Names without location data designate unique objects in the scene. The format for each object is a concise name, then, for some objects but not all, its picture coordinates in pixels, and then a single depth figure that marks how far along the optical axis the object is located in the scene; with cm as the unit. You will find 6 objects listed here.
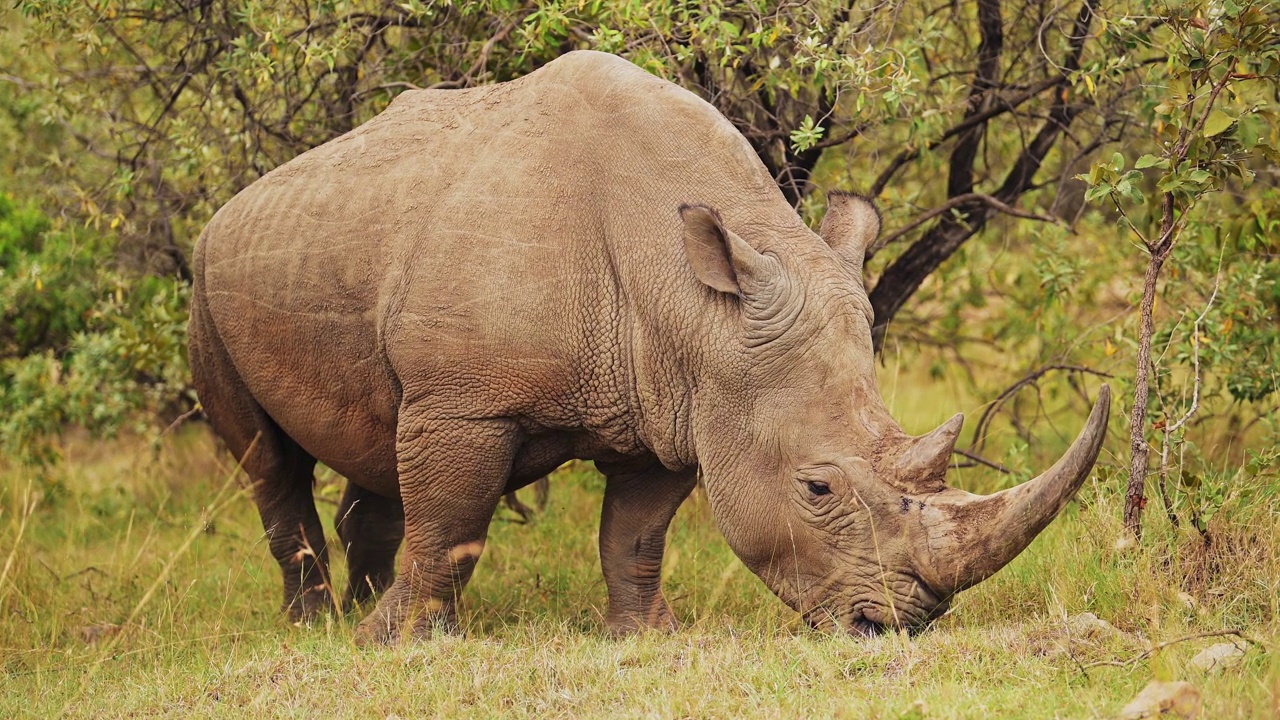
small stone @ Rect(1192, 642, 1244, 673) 879
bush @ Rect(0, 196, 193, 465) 1642
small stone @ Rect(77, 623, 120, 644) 1280
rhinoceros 991
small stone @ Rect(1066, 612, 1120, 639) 947
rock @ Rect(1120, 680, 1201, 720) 778
